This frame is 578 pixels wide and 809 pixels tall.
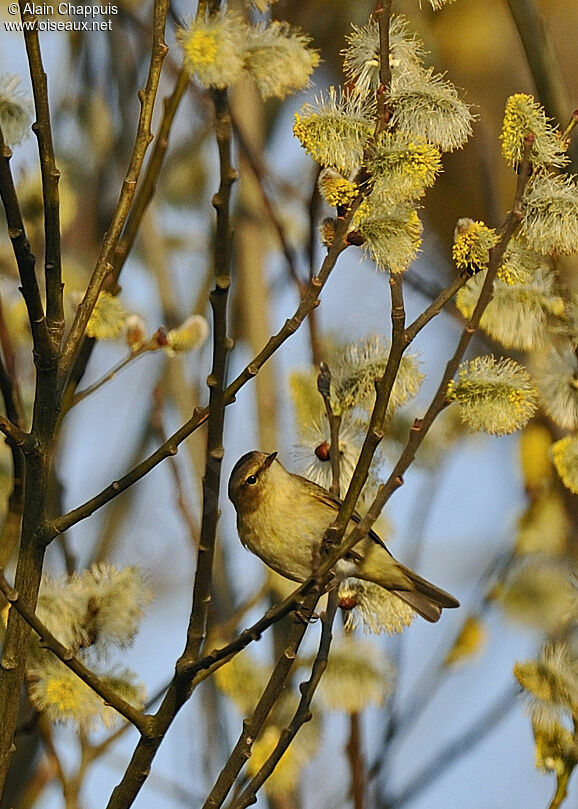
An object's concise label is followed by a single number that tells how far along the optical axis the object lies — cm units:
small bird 652
